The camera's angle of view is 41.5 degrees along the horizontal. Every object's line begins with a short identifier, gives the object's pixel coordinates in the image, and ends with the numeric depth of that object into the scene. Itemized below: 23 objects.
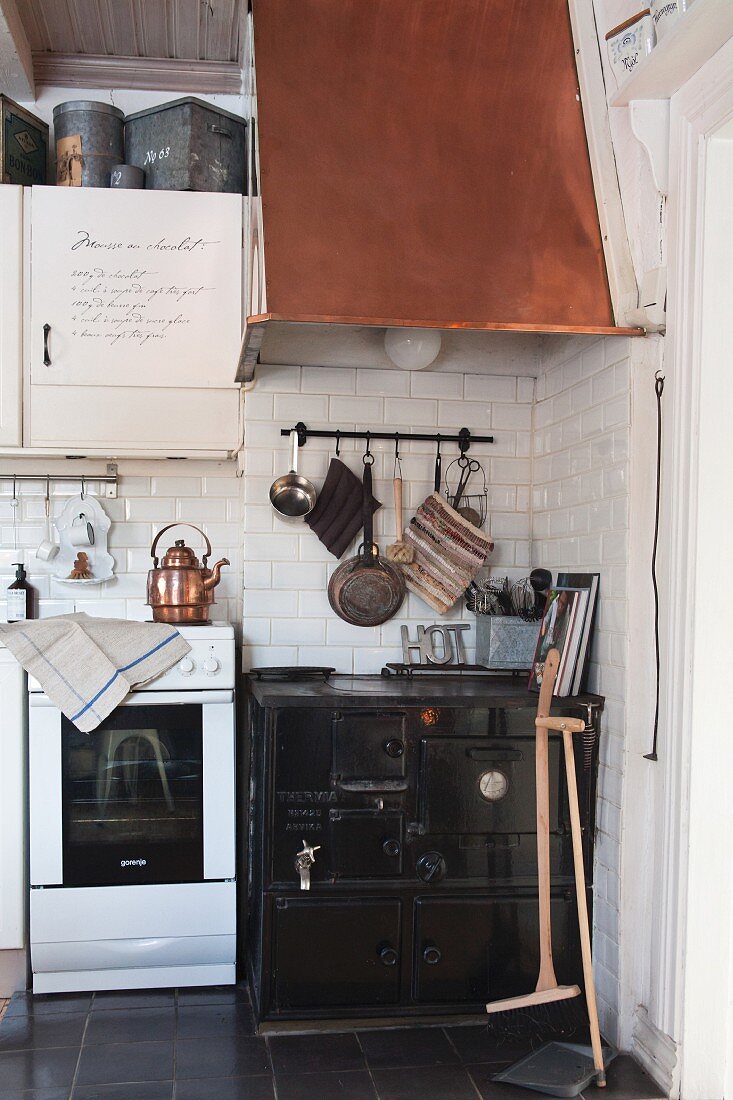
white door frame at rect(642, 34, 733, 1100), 2.19
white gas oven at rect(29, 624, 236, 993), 2.72
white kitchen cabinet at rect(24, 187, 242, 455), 2.93
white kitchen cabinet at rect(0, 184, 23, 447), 2.90
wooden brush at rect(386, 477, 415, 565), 3.10
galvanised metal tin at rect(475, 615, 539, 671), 2.99
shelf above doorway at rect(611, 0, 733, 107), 1.99
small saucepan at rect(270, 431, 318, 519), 3.04
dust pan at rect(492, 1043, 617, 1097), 2.19
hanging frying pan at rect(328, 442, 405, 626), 3.07
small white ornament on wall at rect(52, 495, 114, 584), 3.22
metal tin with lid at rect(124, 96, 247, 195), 3.02
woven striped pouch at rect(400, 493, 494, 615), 3.09
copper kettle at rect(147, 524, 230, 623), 2.92
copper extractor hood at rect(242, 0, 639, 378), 2.42
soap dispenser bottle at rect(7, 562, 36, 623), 3.17
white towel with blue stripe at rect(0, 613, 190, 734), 2.69
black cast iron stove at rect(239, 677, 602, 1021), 2.48
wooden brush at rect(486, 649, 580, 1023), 2.30
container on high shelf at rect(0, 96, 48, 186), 2.98
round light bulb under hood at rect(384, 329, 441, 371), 2.96
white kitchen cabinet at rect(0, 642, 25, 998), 2.73
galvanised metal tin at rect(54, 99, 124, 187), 3.05
